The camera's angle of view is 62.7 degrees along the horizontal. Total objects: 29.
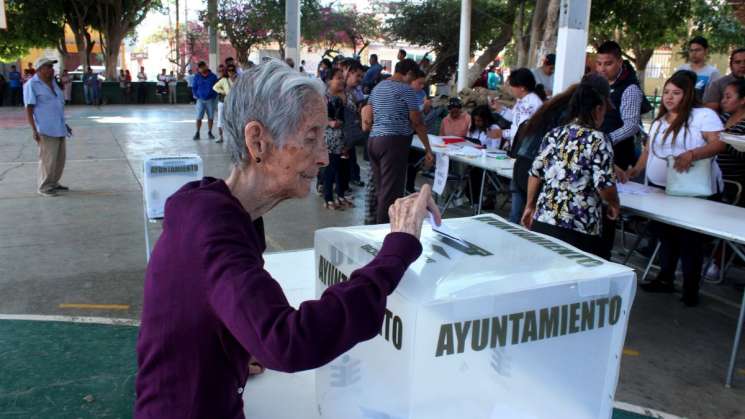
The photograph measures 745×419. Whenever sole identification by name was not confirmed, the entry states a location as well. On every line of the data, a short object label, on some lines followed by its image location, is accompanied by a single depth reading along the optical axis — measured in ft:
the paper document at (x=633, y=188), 14.10
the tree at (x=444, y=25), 66.39
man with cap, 23.54
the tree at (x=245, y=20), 80.38
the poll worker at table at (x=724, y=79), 18.78
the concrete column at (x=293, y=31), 34.50
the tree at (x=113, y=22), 85.92
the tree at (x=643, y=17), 49.16
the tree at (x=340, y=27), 84.58
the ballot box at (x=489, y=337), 3.79
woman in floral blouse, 10.99
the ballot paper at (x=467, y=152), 20.53
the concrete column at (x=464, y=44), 49.29
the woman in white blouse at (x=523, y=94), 19.14
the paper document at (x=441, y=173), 20.12
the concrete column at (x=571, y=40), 22.98
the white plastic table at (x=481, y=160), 18.41
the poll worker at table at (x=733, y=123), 15.90
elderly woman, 3.16
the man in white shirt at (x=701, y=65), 21.95
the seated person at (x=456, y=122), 25.84
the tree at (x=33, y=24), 83.46
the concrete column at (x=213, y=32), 72.84
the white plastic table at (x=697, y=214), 10.70
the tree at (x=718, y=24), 59.11
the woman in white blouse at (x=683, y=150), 14.03
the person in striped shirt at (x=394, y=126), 18.48
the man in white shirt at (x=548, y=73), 31.17
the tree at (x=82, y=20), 84.79
